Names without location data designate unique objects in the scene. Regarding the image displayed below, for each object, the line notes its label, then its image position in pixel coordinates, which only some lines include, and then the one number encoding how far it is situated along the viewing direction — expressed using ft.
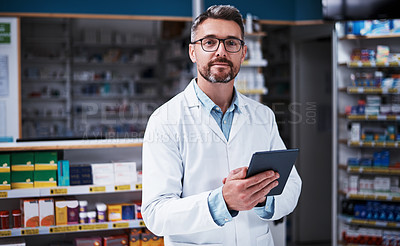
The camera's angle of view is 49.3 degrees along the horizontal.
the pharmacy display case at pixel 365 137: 16.12
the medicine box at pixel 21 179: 9.50
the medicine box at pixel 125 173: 10.06
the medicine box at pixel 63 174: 9.70
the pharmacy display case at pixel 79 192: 9.43
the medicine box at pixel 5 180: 9.31
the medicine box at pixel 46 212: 9.48
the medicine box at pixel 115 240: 10.00
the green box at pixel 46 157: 9.68
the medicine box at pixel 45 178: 9.57
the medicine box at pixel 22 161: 9.57
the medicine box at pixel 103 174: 9.93
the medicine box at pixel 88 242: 10.00
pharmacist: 5.45
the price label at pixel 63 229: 9.48
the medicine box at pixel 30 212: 9.36
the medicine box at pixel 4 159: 9.42
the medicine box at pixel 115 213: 9.95
